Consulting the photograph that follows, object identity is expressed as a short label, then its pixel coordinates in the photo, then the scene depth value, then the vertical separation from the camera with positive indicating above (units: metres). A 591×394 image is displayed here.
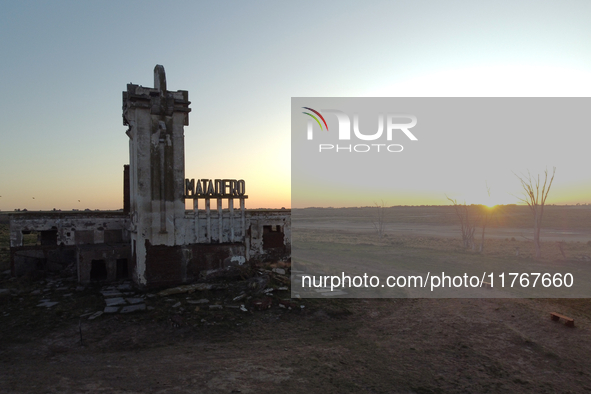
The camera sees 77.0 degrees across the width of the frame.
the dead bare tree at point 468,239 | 33.91 -3.24
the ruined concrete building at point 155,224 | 18.11 -0.94
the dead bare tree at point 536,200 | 28.69 +0.26
